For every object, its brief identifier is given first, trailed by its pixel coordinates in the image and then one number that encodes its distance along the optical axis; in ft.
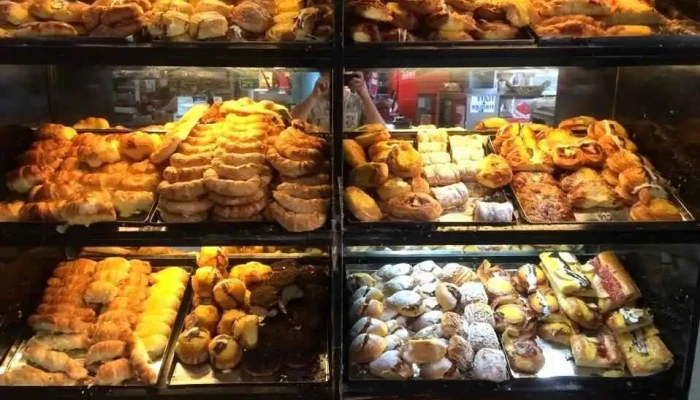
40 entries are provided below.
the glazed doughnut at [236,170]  8.21
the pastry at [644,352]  8.85
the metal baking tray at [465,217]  8.18
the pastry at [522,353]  8.77
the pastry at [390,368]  8.57
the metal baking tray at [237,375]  8.55
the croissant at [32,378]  8.50
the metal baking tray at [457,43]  7.70
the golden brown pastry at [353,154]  8.92
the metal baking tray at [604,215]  8.39
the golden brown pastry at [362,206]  8.18
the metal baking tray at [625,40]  7.80
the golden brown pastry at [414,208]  8.21
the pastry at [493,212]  8.36
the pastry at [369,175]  8.57
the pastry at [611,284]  9.52
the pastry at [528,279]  9.91
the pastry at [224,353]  8.70
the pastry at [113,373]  8.41
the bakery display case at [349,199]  7.95
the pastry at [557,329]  9.26
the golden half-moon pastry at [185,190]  8.13
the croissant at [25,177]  8.66
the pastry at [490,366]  8.60
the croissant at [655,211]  8.45
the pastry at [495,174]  8.91
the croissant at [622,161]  9.01
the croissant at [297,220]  7.98
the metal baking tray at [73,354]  8.66
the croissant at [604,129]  9.62
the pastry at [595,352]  8.89
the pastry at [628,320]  9.28
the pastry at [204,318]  9.11
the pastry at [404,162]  8.80
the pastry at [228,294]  9.42
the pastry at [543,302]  9.49
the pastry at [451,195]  8.59
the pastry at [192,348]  8.73
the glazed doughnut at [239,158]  8.34
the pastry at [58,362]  8.61
